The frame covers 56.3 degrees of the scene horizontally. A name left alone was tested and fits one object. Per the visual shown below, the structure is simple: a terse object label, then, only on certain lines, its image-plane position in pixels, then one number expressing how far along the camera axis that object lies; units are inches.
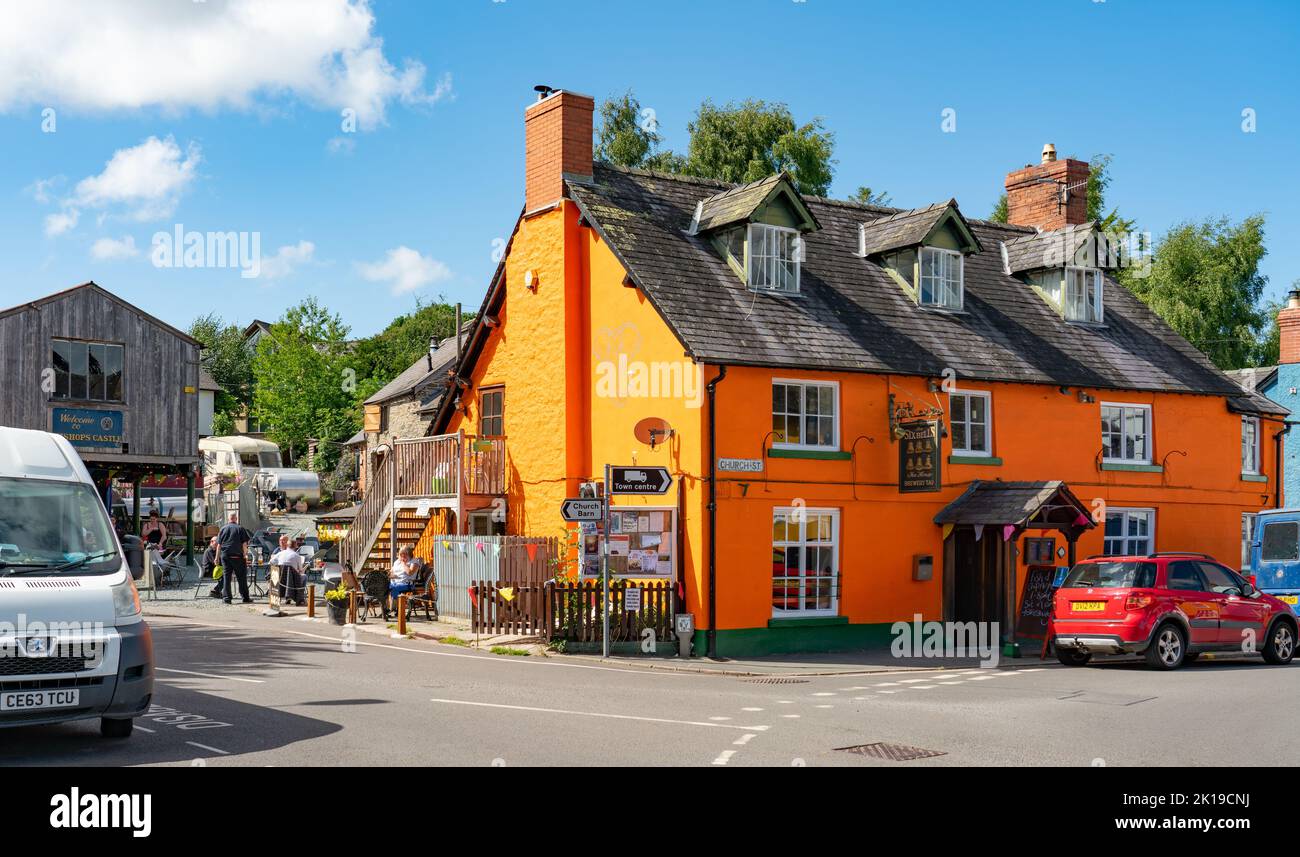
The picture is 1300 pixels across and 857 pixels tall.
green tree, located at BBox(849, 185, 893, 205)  1903.1
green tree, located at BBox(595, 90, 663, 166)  1717.5
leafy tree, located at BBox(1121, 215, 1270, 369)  1854.1
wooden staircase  950.4
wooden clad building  1286.9
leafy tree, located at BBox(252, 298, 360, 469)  2859.3
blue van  884.0
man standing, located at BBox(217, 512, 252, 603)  1080.2
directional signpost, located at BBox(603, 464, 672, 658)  735.7
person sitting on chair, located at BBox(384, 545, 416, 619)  944.3
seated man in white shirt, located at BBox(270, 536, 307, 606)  1031.0
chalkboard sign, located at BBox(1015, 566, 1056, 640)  822.5
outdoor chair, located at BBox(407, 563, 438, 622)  939.3
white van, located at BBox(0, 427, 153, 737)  361.1
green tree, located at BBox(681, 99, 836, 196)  1686.8
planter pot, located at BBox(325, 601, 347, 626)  926.4
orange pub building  800.9
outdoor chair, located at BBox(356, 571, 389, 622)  962.7
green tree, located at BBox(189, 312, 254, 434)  3208.7
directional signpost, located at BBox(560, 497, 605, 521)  729.0
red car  702.5
